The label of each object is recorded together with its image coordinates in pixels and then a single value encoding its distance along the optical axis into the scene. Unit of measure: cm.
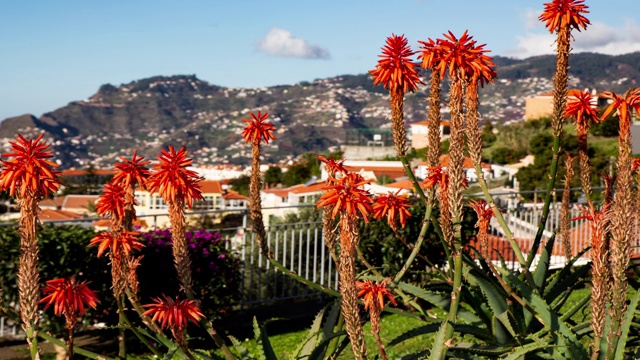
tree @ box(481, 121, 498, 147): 5538
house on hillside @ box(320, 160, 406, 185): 5167
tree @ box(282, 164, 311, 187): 6912
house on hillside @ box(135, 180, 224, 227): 6869
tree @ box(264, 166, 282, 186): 8050
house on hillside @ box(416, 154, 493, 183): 4578
